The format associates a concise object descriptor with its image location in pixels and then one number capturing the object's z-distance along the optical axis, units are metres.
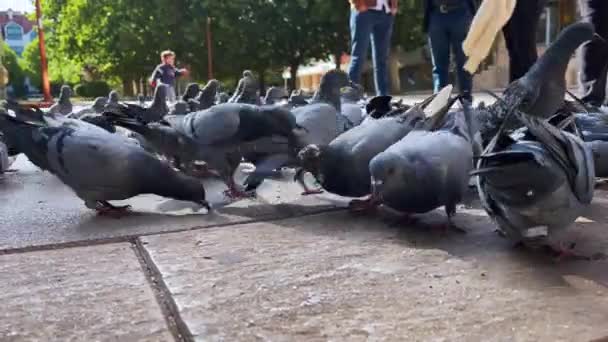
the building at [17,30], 90.56
